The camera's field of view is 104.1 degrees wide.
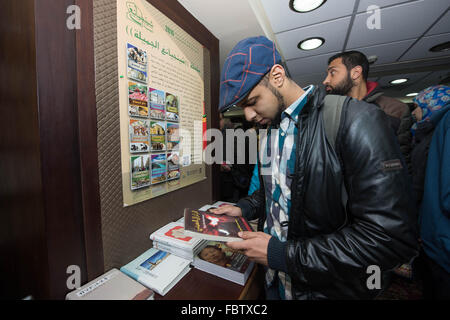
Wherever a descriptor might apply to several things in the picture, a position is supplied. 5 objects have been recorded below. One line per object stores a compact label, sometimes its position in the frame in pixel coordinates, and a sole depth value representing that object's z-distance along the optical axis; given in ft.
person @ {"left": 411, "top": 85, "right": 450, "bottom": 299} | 3.34
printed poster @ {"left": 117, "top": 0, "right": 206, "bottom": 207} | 2.71
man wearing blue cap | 1.79
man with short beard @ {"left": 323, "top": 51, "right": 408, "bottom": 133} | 5.80
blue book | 2.36
